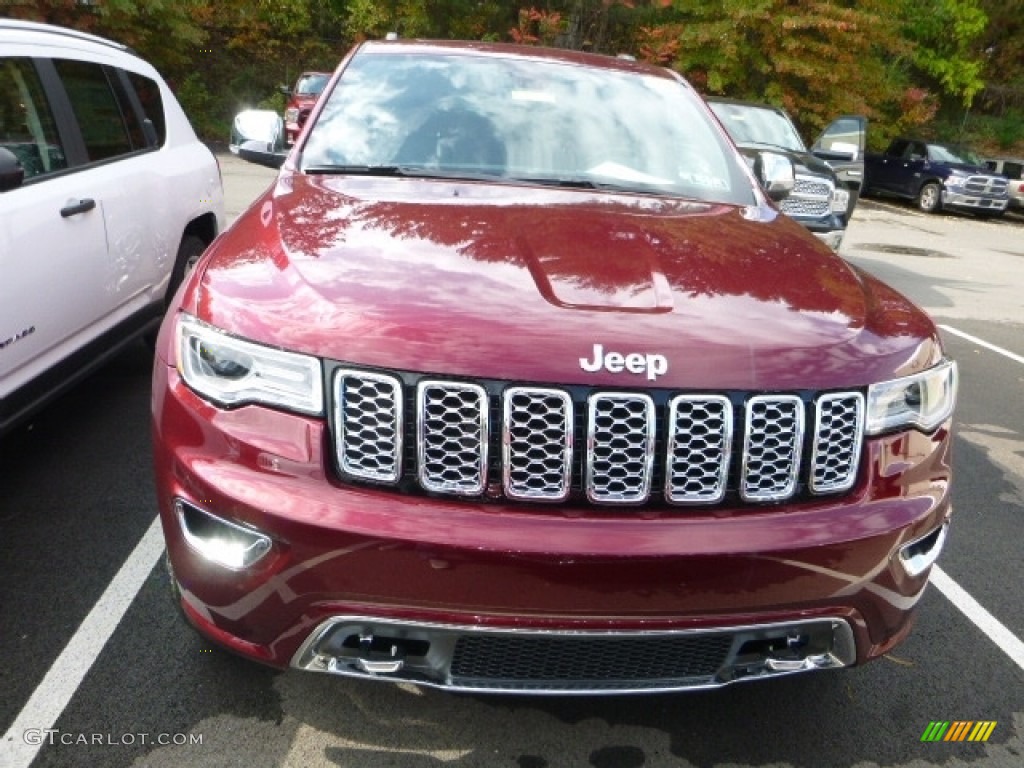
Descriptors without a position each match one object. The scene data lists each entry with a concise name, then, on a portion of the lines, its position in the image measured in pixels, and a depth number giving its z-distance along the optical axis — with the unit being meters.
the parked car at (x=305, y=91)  15.16
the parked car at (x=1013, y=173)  20.80
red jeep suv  1.92
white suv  3.24
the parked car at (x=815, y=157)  8.70
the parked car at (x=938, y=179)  20.23
